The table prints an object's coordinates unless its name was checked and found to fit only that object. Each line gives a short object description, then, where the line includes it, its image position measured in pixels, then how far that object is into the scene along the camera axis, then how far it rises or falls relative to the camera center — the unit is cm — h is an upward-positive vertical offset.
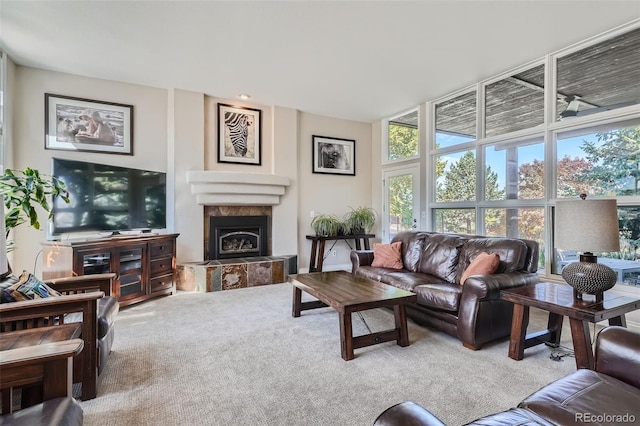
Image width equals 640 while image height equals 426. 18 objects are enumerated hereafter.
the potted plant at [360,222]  584 -16
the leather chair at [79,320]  172 -65
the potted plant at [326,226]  554 -22
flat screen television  334 +19
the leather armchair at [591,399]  95 -70
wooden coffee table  234 -69
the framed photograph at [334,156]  591 +115
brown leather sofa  247 -66
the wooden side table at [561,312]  198 -65
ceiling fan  324 +115
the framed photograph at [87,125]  390 +119
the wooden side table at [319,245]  545 -57
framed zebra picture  505 +134
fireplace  498 -37
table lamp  201 -16
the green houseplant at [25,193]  266 +19
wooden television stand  313 -53
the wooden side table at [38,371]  115 -60
